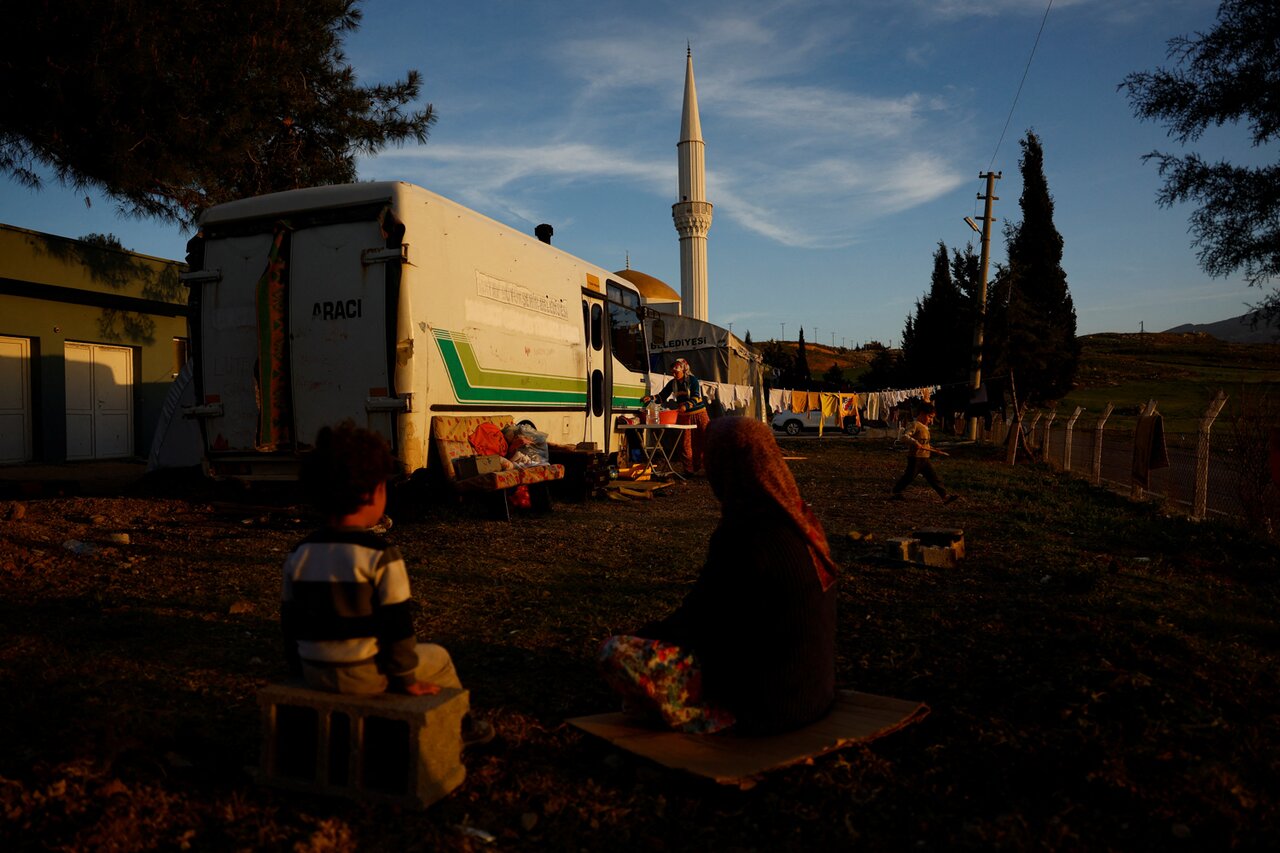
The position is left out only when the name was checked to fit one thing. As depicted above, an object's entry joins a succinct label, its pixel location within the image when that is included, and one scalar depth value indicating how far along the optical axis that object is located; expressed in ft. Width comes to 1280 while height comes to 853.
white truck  24.79
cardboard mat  9.24
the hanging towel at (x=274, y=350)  25.44
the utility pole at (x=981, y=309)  81.86
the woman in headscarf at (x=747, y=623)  9.77
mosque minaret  159.02
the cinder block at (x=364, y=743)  8.49
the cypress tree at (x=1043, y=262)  105.81
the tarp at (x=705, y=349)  88.12
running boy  36.73
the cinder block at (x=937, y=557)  21.38
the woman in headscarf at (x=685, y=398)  43.42
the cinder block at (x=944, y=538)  21.88
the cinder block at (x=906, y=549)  21.71
